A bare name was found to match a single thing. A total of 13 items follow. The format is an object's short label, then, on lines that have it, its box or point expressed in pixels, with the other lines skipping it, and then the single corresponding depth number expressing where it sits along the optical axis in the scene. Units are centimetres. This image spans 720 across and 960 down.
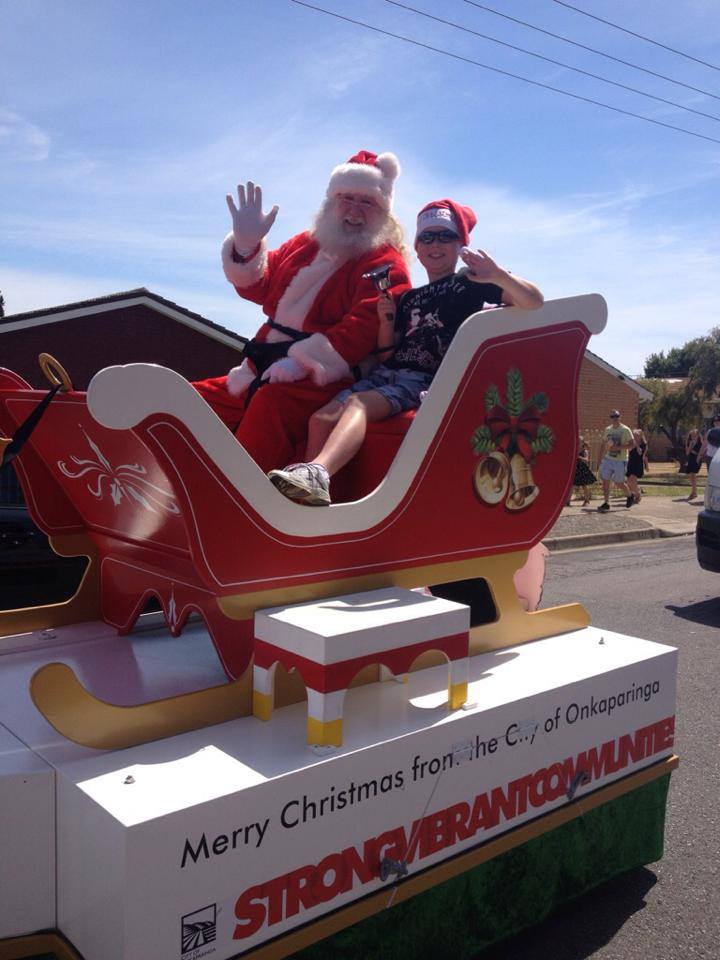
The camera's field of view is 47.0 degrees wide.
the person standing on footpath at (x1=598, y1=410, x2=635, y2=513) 1225
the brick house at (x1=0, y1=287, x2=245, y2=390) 1148
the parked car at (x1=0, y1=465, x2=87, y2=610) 381
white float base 141
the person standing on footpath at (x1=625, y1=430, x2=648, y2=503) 1279
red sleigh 168
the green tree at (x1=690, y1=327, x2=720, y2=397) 2711
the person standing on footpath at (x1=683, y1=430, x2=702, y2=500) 1424
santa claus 245
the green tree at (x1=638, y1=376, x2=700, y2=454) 2969
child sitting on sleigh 219
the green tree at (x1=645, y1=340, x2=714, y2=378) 6028
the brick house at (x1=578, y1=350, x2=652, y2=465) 2309
